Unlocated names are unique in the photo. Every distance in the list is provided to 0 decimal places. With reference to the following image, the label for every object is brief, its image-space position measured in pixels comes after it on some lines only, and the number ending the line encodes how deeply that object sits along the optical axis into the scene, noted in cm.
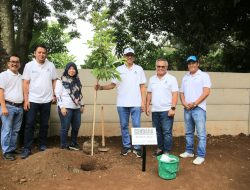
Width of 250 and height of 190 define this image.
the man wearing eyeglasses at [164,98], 359
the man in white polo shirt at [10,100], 346
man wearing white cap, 364
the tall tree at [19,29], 398
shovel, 380
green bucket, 307
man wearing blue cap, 350
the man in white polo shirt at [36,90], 354
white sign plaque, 322
